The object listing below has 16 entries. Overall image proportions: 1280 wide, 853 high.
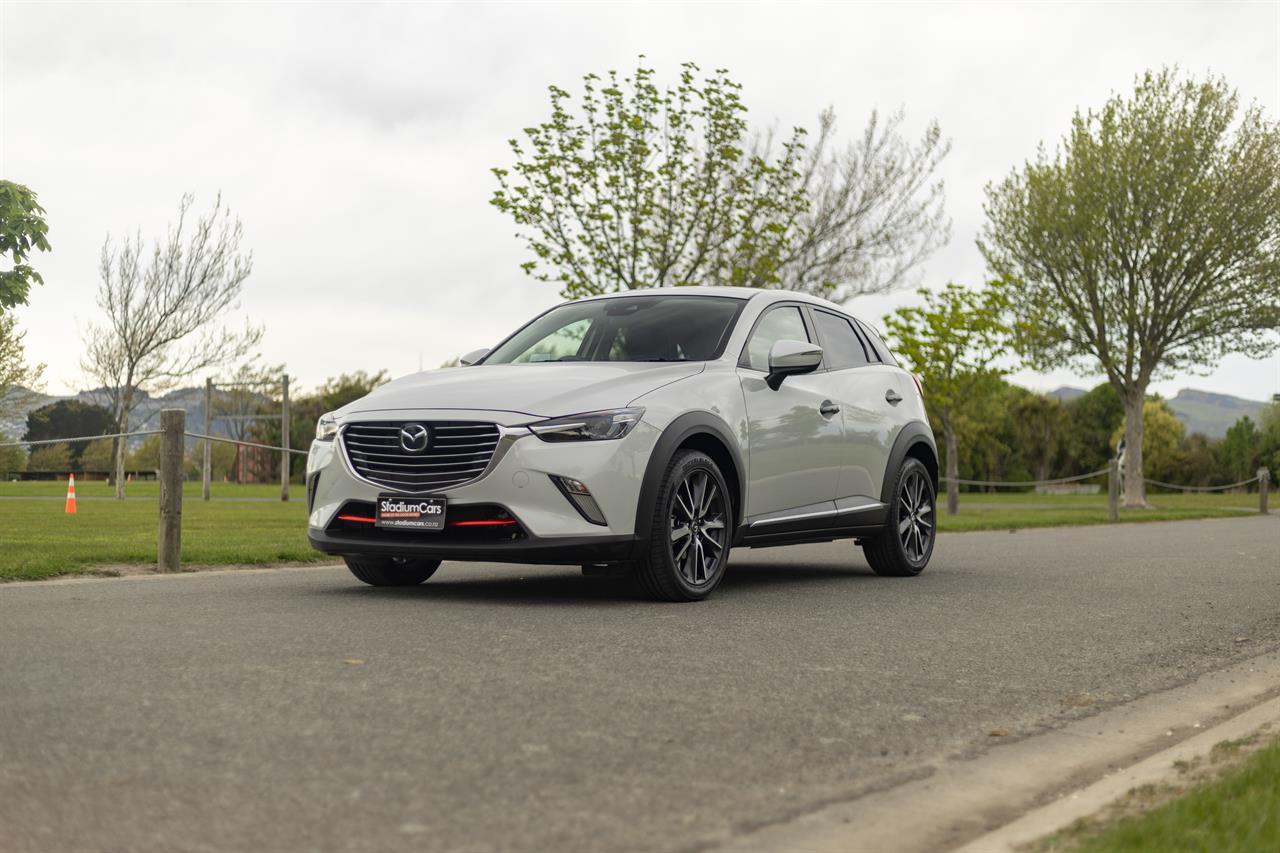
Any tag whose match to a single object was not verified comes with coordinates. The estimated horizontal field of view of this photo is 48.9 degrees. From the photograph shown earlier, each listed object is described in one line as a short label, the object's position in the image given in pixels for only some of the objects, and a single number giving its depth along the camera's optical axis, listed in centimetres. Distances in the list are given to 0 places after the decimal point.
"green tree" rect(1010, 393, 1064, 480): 8256
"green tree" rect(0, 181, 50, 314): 2269
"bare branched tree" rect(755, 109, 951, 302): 2877
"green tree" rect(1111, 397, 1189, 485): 8231
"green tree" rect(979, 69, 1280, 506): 3791
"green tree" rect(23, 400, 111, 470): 3756
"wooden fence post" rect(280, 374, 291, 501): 3362
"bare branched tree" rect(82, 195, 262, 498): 3884
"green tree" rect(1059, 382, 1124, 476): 8394
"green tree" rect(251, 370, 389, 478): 5709
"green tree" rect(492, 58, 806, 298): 2492
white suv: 713
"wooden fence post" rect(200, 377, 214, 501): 3388
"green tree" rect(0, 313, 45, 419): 3966
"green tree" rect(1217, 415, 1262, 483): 7512
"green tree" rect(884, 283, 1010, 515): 3369
